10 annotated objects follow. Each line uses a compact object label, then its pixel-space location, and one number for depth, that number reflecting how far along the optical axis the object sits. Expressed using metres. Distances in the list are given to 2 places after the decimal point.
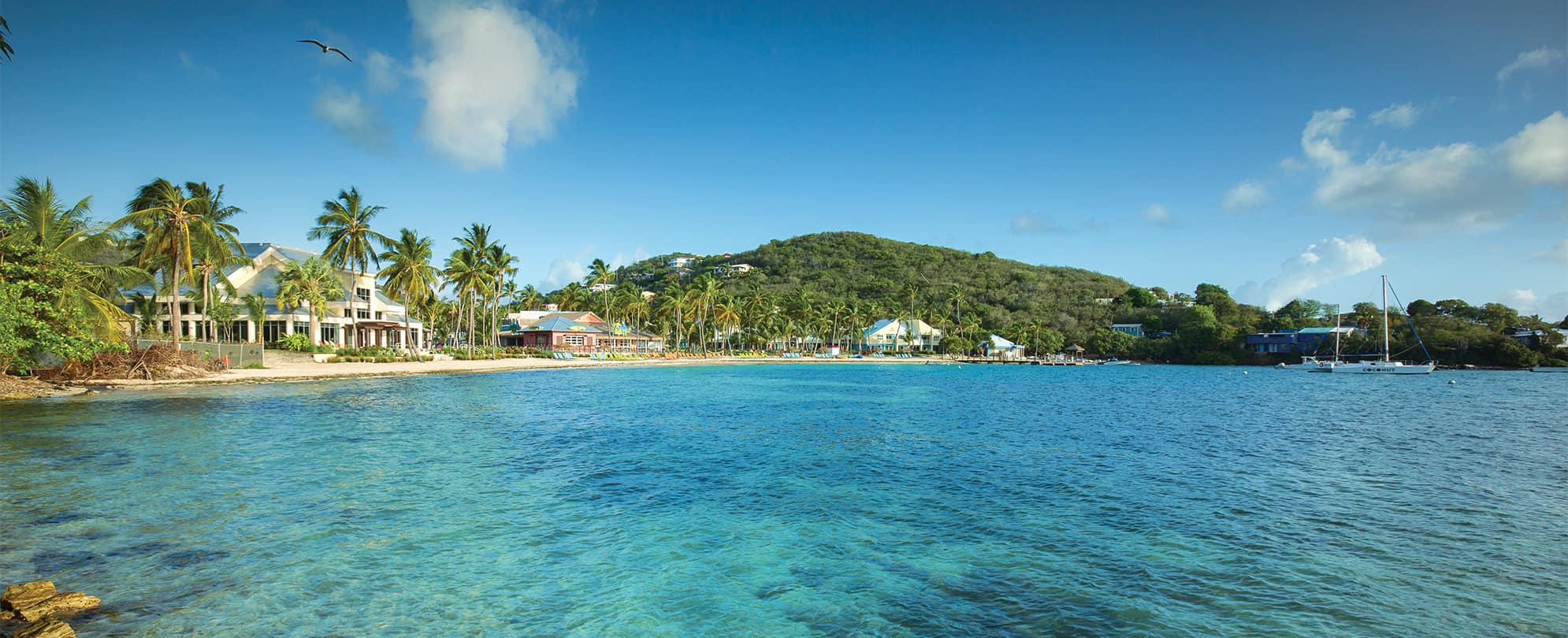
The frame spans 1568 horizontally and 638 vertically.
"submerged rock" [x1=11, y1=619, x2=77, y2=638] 5.68
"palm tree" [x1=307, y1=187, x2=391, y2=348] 46.22
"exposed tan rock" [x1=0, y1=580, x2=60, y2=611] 6.30
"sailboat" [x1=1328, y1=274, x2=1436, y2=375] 62.88
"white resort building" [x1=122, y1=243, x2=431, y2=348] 48.47
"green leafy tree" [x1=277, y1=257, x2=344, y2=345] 45.16
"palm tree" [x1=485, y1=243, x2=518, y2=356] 60.56
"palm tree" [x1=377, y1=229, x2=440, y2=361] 51.31
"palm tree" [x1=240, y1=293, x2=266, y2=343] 47.47
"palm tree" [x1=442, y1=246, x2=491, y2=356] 57.81
